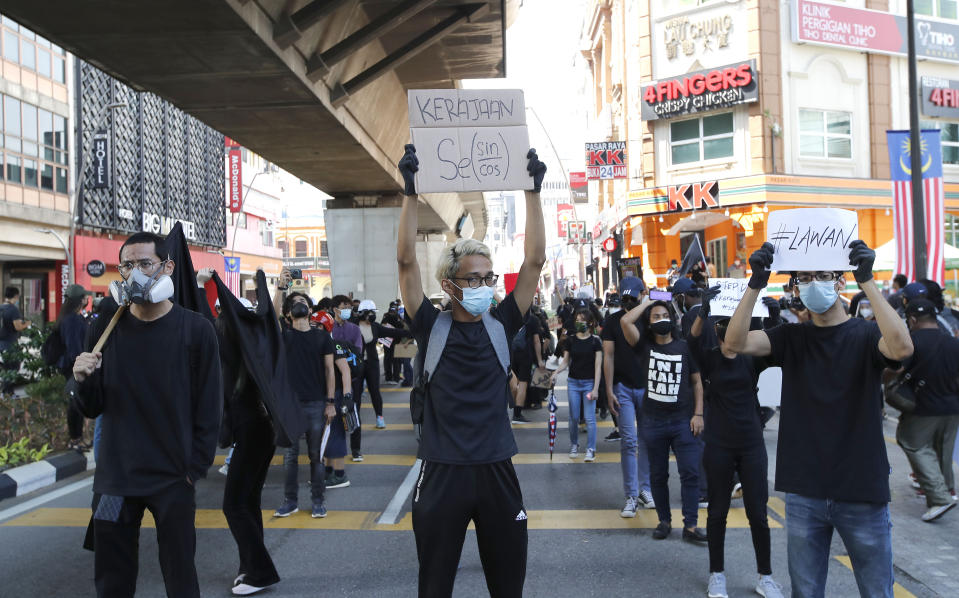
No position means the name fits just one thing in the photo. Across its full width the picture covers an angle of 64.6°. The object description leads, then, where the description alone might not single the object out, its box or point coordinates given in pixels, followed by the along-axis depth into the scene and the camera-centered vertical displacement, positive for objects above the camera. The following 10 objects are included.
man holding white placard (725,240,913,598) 3.31 -0.57
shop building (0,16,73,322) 27.09 +5.68
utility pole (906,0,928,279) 13.35 +2.44
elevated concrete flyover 9.58 +3.71
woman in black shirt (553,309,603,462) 8.91 -0.81
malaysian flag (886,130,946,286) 13.58 +1.76
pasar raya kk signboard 26.05 +4.95
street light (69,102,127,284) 28.03 +4.99
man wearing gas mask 3.49 -0.54
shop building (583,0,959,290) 23.52 +6.09
